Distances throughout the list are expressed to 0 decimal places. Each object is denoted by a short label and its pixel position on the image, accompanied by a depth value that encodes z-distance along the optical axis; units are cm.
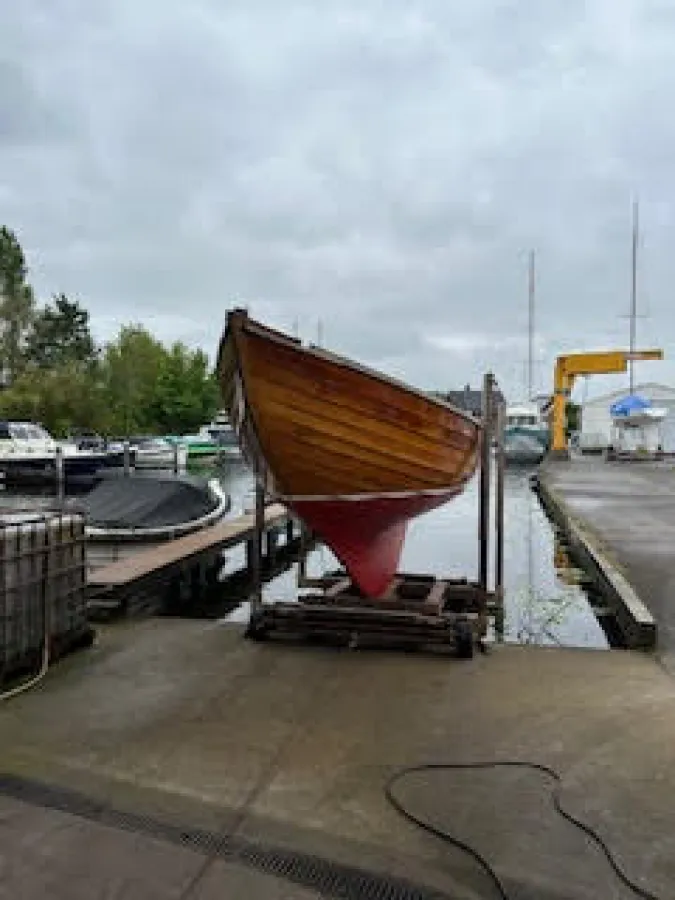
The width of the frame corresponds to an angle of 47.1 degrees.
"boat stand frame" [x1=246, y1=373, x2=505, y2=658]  549
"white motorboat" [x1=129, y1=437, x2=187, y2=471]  3041
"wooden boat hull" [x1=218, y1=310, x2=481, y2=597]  518
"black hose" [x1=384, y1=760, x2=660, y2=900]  260
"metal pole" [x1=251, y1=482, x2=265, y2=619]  641
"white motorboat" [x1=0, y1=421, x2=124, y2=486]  2408
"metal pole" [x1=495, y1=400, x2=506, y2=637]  721
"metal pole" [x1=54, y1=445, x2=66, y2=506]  1900
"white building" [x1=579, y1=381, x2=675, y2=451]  4466
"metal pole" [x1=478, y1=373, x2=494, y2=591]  676
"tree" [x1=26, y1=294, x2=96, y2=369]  4694
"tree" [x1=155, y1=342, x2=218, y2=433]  4934
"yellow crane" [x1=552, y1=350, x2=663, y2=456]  3042
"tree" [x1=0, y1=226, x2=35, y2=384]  4388
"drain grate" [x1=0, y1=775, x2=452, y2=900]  259
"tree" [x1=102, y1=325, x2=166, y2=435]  4497
